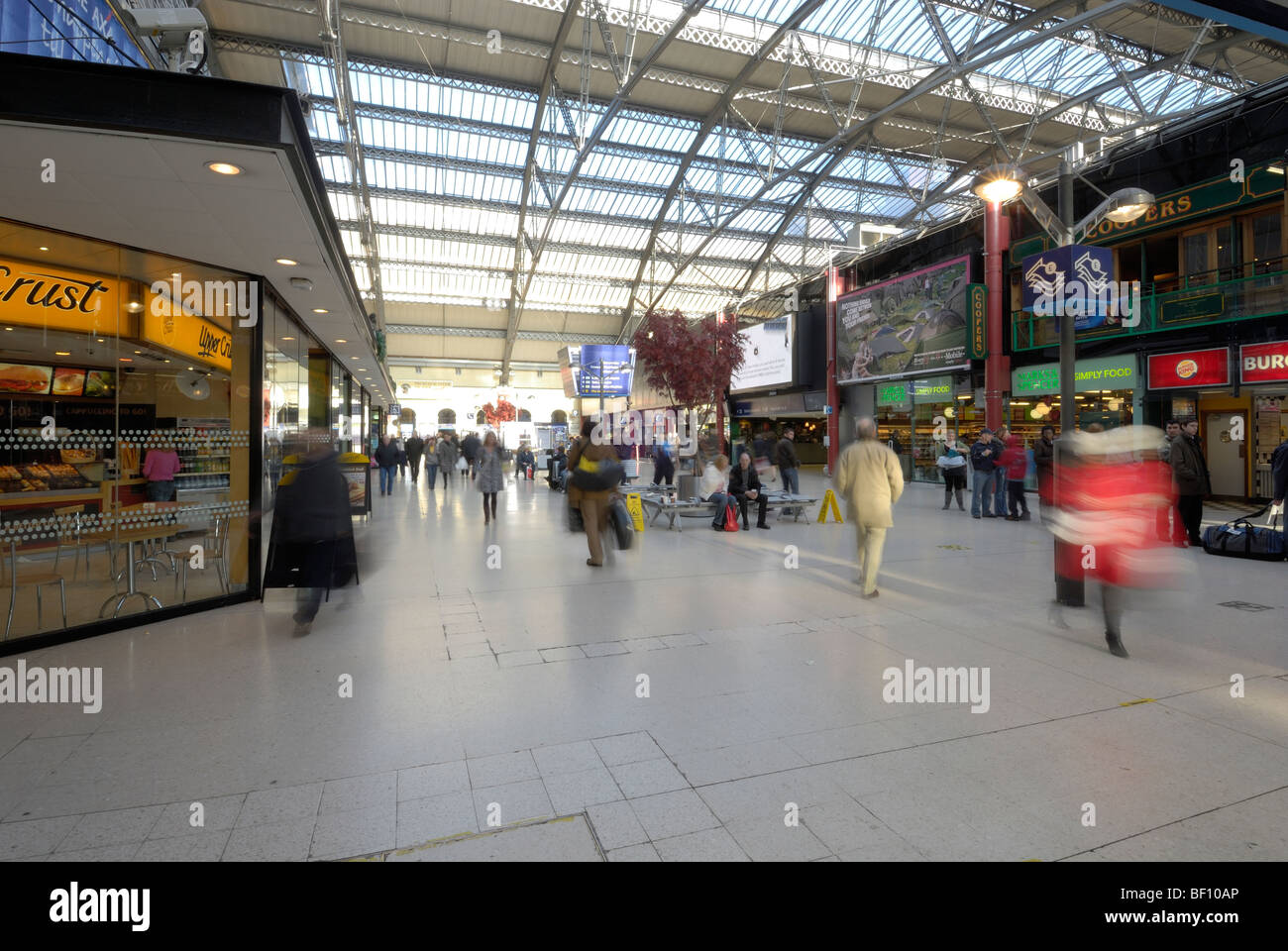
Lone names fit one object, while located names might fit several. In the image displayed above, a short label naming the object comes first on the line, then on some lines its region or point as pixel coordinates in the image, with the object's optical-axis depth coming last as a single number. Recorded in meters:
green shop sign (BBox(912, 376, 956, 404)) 21.89
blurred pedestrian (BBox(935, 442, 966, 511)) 15.06
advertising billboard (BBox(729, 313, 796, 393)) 30.38
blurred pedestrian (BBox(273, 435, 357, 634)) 5.76
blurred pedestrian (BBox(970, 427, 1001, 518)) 13.16
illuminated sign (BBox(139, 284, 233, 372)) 6.43
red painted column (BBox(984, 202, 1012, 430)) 19.00
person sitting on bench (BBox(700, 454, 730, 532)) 11.93
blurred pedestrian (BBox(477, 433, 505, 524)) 13.05
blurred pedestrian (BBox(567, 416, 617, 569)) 7.97
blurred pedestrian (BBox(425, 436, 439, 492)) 21.41
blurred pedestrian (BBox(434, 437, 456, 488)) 22.20
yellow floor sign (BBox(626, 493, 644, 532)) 11.46
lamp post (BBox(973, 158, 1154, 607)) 6.09
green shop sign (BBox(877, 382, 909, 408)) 23.98
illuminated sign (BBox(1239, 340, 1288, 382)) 13.73
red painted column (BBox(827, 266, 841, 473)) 27.20
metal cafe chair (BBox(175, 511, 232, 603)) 6.84
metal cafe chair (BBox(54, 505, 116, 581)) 5.48
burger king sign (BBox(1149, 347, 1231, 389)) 14.70
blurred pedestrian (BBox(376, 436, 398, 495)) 19.09
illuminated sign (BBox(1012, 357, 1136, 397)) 16.72
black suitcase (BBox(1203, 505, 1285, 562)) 8.45
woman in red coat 4.78
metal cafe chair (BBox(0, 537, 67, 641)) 5.09
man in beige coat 6.86
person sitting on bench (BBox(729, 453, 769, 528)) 12.16
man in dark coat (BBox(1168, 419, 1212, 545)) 9.53
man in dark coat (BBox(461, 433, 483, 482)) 18.84
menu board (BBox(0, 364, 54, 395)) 5.30
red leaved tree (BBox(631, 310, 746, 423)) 19.05
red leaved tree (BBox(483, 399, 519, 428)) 46.47
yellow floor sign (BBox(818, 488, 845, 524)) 12.82
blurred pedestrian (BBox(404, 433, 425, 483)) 25.04
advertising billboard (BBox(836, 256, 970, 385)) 20.98
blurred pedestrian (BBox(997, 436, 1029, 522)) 12.89
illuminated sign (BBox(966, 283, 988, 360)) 19.56
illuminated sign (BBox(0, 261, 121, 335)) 5.41
